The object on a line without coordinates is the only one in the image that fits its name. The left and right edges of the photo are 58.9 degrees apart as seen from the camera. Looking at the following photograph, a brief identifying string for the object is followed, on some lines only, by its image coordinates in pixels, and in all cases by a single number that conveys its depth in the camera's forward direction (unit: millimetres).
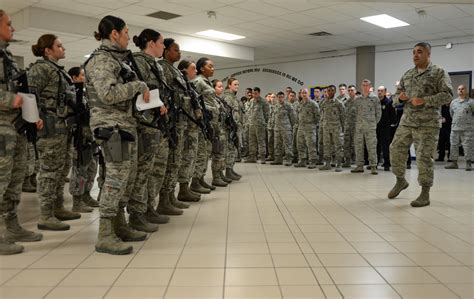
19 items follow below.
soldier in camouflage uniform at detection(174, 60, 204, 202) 4414
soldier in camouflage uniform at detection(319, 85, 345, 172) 8367
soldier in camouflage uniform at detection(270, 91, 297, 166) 9461
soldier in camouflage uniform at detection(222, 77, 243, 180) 6660
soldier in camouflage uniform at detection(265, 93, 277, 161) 9969
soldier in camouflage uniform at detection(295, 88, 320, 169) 8750
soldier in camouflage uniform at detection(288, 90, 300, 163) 9883
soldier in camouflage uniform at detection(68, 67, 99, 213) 4105
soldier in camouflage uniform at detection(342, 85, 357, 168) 8695
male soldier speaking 4609
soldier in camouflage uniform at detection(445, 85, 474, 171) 8488
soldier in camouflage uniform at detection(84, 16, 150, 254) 2811
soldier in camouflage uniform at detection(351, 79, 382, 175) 7730
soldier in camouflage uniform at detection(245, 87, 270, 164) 9625
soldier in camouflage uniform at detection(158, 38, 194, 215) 4043
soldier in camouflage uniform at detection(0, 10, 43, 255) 2861
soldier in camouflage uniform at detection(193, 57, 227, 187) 5375
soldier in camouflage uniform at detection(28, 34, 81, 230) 3604
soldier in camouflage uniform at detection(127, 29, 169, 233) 3299
